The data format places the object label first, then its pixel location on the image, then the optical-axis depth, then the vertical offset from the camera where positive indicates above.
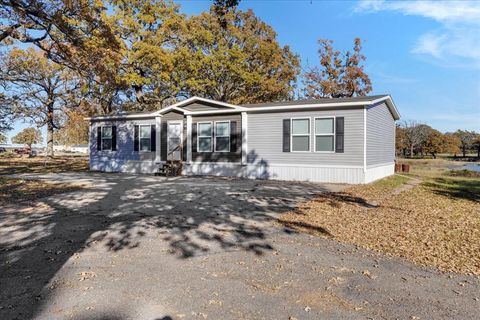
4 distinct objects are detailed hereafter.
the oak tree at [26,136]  29.90 +3.83
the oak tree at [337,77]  36.16 +8.15
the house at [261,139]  14.72 +0.70
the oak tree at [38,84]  28.84 +6.73
